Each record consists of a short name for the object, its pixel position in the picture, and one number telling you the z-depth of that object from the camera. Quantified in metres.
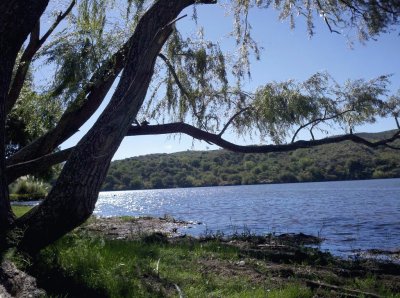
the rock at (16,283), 4.39
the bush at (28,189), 35.70
